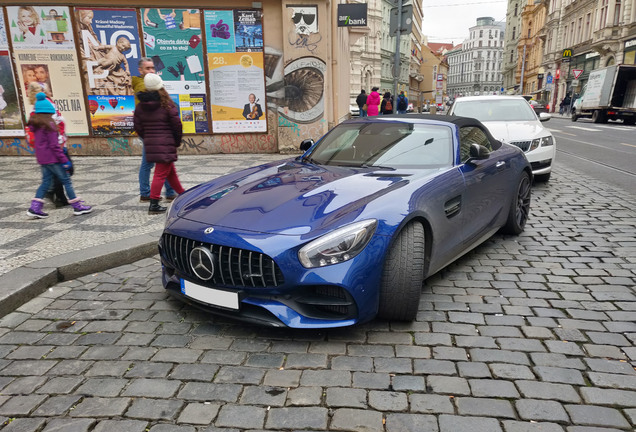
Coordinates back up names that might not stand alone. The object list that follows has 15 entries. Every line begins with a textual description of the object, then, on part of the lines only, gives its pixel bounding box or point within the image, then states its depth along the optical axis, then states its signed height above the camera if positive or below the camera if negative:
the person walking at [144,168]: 6.05 -0.91
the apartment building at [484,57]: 161.75 +11.31
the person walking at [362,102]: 20.71 -0.41
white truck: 27.02 -0.40
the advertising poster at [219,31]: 10.86 +1.46
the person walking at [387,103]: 20.81 -0.47
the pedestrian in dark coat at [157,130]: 5.72 -0.40
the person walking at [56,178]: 5.54 -0.91
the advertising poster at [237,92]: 11.05 +0.07
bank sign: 12.58 +2.03
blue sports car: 2.72 -0.85
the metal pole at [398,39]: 9.52 +1.07
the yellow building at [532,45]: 68.31 +6.92
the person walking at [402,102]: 22.20 -0.49
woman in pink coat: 18.22 -0.41
